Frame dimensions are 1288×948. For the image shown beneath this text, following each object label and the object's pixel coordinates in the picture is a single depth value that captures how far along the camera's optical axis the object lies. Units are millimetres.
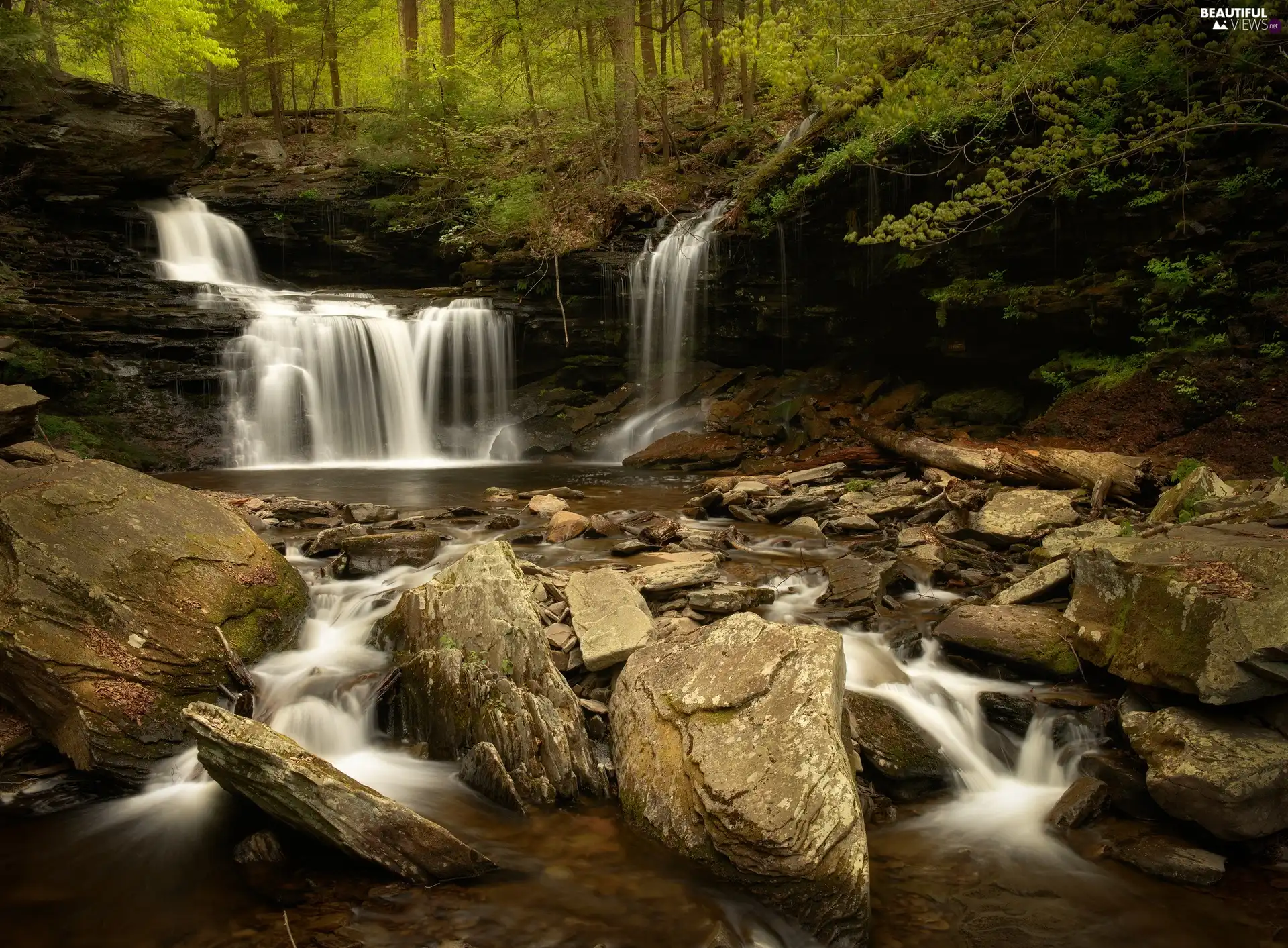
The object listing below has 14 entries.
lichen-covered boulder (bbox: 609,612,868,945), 3289
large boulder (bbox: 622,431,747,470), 14359
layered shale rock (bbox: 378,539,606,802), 4281
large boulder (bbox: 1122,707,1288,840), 3611
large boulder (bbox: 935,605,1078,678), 5117
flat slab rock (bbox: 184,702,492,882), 3461
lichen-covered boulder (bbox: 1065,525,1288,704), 3895
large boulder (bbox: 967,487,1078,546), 7680
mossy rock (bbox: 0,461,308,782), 4148
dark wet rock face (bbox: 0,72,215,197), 16500
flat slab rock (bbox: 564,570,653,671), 4938
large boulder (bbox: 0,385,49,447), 7789
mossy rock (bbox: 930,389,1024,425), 12641
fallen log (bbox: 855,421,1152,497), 8523
